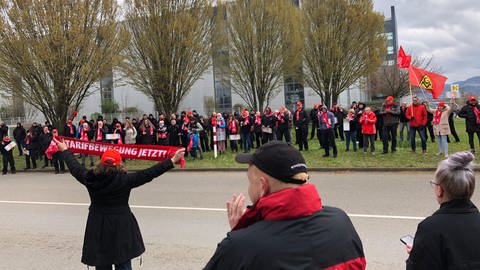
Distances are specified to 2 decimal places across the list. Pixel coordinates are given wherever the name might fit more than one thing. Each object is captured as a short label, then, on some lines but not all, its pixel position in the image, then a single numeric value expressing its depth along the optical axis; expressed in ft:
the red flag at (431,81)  46.42
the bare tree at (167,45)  77.61
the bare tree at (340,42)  89.35
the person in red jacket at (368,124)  47.50
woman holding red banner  12.85
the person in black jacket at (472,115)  43.06
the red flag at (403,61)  50.81
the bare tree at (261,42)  88.48
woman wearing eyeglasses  7.80
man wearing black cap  5.63
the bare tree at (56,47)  61.87
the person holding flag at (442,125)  43.06
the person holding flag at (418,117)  46.21
